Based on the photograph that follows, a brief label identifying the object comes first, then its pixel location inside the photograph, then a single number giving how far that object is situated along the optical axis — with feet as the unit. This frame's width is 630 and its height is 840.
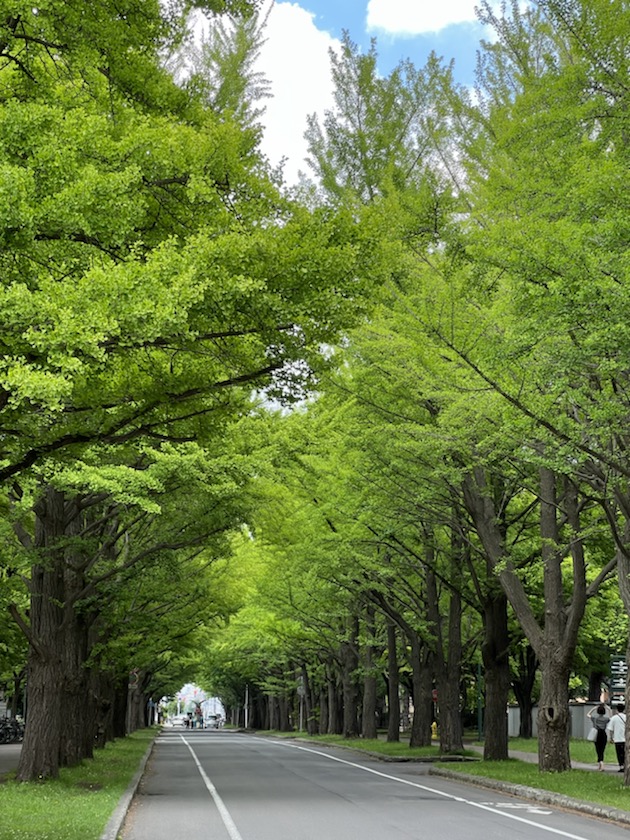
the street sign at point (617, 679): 113.70
